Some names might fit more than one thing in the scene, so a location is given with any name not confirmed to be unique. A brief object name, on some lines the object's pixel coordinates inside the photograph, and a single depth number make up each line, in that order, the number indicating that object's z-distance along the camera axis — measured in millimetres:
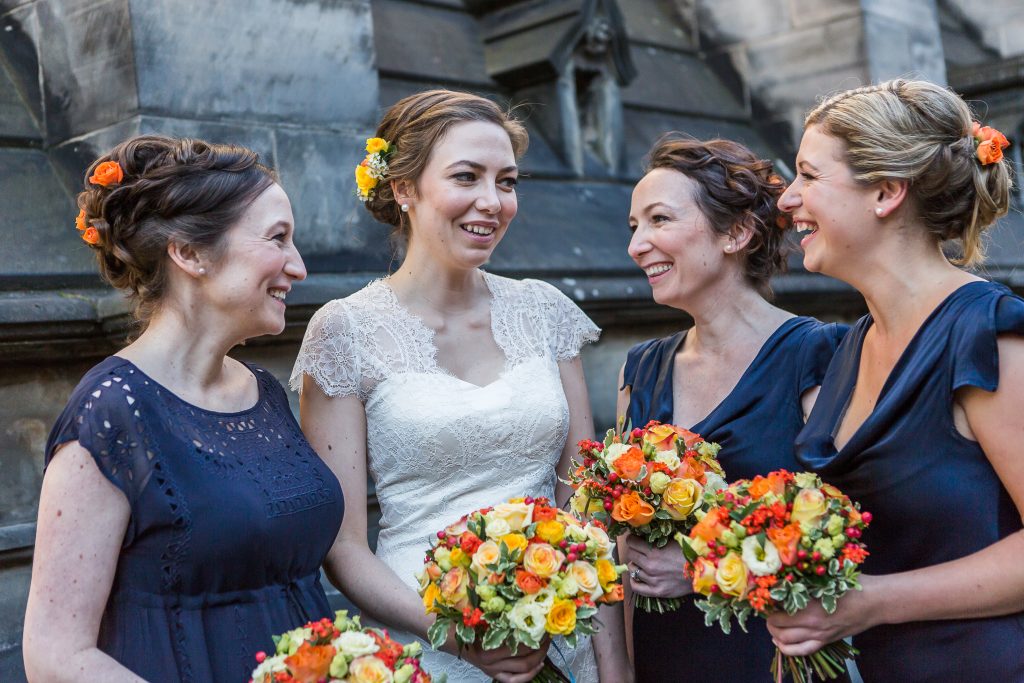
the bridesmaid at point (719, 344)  3652
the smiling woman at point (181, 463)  2707
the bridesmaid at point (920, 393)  2801
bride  3561
